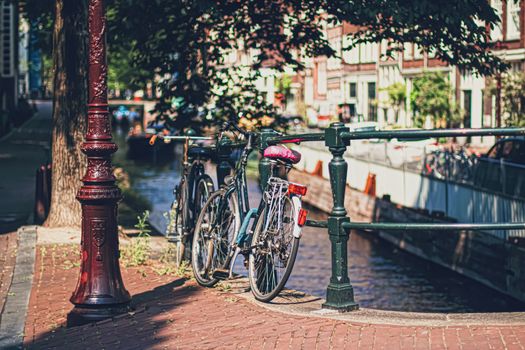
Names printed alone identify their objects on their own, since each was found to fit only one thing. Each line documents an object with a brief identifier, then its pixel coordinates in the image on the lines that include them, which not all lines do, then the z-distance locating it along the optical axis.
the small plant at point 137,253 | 10.80
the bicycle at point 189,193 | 10.09
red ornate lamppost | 8.15
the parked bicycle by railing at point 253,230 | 8.05
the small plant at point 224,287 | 8.93
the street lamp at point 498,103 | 36.97
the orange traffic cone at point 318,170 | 39.27
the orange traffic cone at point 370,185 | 30.84
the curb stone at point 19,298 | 7.85
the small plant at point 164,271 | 10.12
